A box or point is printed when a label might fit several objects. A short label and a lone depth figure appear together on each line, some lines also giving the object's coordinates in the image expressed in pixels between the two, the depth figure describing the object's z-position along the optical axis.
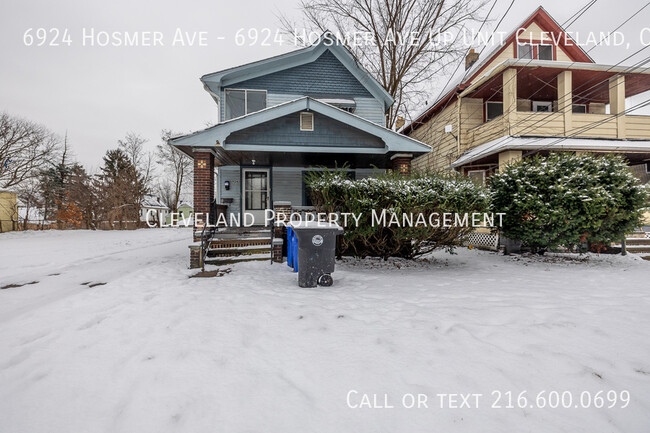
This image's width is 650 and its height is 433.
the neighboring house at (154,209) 36.67
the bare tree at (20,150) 21.17
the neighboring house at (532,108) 10.14
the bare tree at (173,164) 32.84
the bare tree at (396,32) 12.44
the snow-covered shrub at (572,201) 6.36
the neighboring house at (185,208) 49.32
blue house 7.72
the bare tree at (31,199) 17.77
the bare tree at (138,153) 33.41
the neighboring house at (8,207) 17.06
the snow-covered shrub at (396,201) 5.56
